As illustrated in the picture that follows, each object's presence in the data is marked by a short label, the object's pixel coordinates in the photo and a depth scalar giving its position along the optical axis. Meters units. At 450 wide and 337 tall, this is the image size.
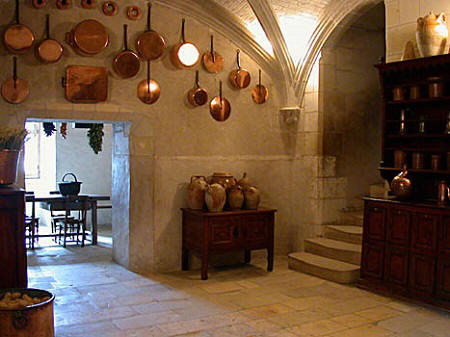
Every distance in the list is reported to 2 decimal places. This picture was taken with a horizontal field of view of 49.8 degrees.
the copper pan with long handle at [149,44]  5.35
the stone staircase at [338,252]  5.16
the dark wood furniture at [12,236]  3.10
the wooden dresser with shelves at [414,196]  4.23
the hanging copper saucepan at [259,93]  6.20
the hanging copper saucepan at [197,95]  5.70
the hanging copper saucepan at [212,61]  5.79
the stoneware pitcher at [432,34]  4.45
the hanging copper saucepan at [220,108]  5.88
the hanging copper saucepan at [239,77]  6.01
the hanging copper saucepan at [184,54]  5.56
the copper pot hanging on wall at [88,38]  5.03
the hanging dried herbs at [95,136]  7.46
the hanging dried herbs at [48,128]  6.07
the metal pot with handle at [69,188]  6.99
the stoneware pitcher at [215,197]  5.27
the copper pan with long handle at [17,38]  4.71
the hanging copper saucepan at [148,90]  5.41
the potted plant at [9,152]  3.34
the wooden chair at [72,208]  6.99
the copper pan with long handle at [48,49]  4.88
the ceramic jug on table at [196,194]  5.40
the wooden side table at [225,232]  5.20
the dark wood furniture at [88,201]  6.84
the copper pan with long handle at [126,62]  5.25
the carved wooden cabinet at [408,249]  4.17
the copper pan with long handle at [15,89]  4.78
